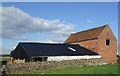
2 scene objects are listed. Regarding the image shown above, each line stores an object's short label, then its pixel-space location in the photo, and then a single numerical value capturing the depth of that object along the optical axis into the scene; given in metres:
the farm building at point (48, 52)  33.41
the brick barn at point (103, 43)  42.91
